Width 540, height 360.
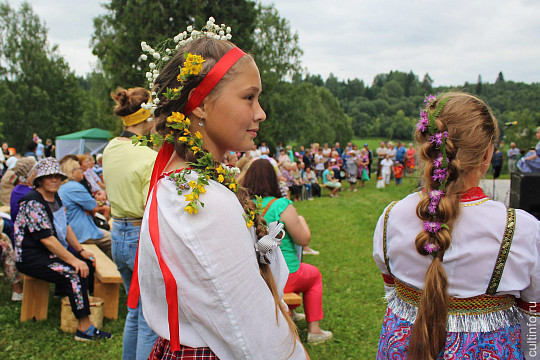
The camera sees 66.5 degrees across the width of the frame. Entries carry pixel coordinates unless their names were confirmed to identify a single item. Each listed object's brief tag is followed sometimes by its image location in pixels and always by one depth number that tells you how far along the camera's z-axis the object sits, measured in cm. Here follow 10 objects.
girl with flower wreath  111
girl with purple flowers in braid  166
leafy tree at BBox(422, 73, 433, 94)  9788
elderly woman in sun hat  417
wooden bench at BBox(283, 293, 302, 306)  390
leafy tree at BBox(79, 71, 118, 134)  2412
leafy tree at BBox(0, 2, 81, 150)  3366
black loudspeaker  616
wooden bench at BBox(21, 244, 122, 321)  451
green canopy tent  2016
